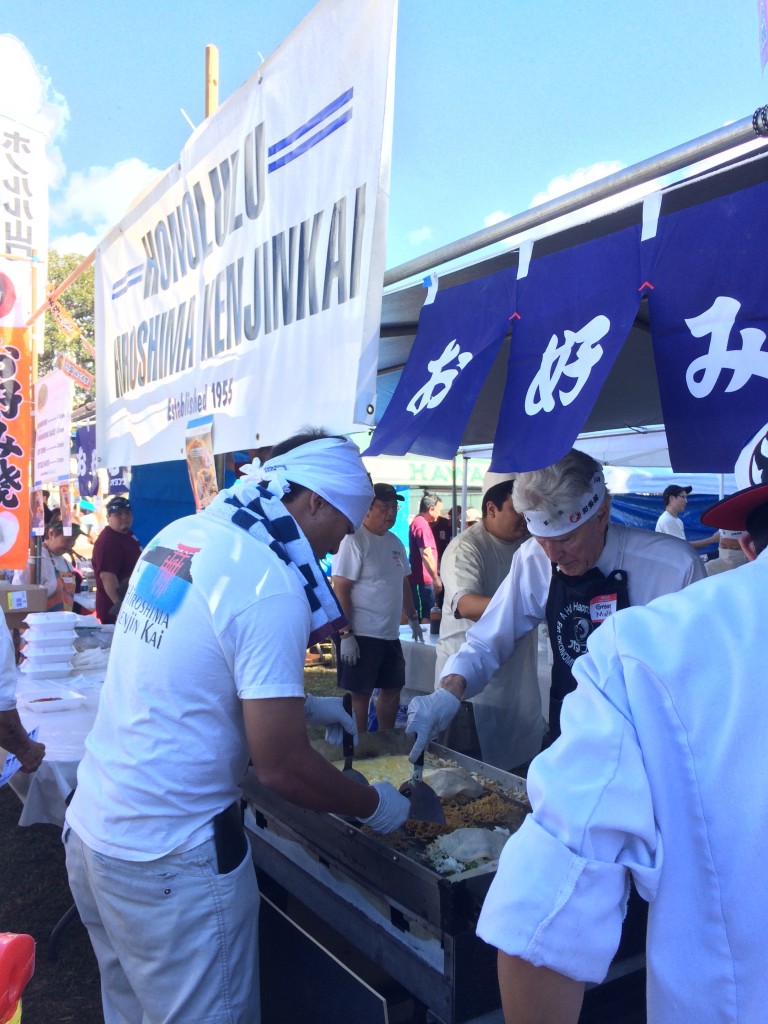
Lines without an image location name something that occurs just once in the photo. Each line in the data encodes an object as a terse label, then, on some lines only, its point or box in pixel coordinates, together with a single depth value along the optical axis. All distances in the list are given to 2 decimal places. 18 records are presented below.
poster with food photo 3.43
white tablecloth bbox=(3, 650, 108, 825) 3.09
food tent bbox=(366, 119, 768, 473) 1.70
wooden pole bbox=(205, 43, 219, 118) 4.18
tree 21.91
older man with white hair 2.17
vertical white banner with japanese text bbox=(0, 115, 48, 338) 6.48
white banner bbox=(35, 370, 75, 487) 6.69
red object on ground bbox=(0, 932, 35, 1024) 0.89
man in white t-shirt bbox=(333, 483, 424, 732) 5.23
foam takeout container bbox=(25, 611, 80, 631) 4.47
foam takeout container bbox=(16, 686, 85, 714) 3.69
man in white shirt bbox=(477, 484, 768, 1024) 0.77
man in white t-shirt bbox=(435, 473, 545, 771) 3.12
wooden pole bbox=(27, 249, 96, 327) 5.62
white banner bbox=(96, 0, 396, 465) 2.41
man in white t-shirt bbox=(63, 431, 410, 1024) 1.52
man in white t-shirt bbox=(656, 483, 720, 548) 8.04
